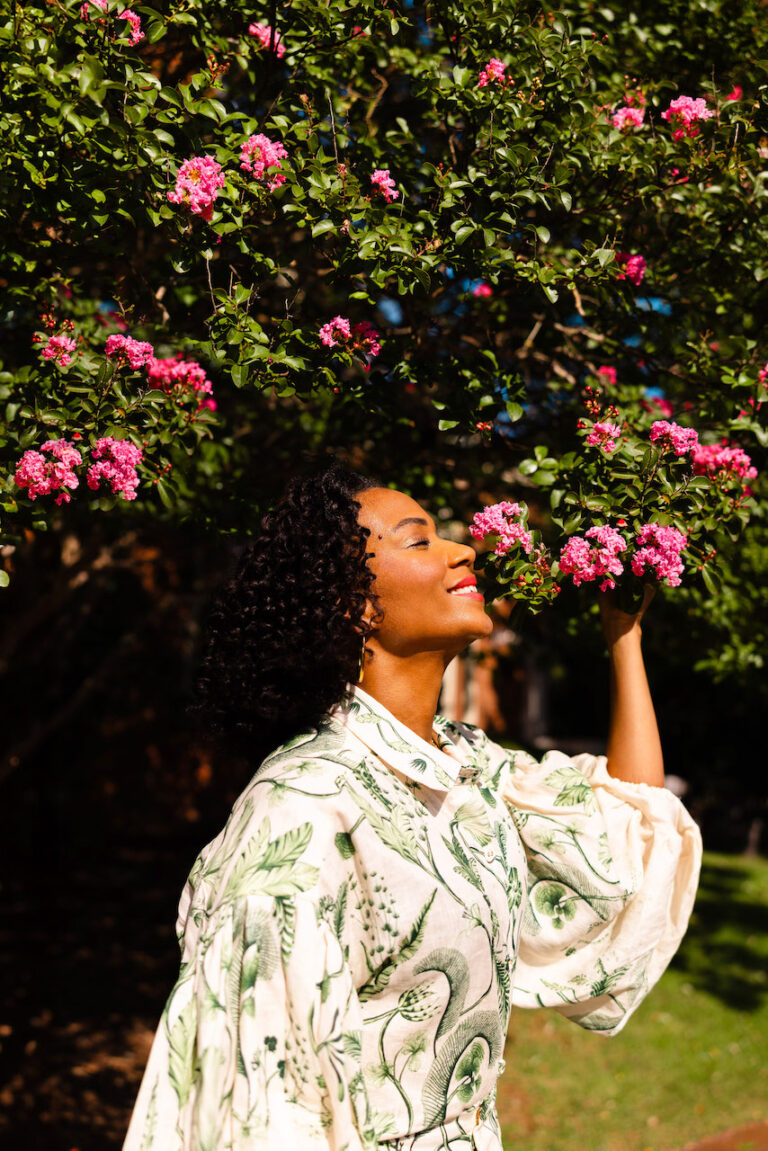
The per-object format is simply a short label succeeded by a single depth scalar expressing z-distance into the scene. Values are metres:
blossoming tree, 2.31
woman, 1.73
